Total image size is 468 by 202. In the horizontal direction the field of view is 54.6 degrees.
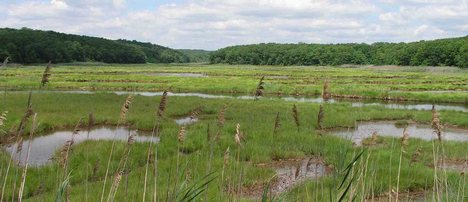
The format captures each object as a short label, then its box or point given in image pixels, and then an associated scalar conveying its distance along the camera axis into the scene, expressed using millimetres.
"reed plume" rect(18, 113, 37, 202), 3593
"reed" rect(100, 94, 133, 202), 3931
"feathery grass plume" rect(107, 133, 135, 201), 3740
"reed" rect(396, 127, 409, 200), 4832
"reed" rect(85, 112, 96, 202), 5066
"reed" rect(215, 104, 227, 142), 5168
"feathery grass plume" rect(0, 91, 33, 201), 3996
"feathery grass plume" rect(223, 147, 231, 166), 4483
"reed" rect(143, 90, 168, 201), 4371
